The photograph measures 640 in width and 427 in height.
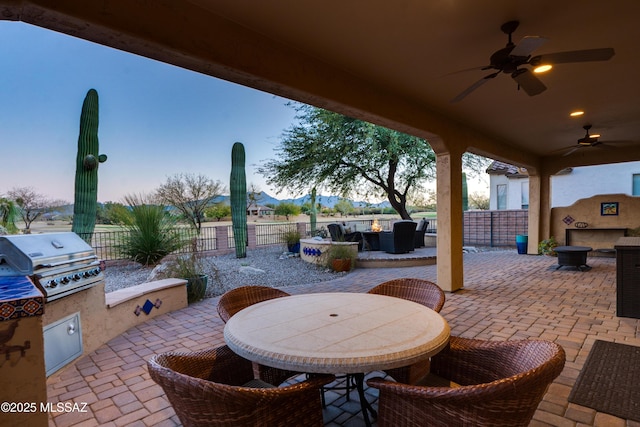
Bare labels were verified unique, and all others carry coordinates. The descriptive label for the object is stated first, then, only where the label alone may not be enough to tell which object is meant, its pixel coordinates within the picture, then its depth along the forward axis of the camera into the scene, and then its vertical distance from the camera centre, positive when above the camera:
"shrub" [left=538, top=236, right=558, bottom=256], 8.45 -1.00
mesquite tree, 8.78 +1.57
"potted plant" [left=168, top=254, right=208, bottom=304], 4.48 -0.90
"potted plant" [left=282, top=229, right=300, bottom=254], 9.63 -0.90
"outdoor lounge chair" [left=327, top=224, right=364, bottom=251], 9.23 -0.72
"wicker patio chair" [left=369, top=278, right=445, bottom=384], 1.88 -0.62
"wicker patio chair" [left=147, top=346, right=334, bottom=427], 1.00 -0.65
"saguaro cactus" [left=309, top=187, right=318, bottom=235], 12.27 -0.06
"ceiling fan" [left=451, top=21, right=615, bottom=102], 2.19 +1.15
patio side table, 6.26 -0.98
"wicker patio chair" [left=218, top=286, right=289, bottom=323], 2.07 -0.62
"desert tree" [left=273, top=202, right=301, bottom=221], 19.39 +0.18
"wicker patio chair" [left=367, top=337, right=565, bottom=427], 1.00 -0.67
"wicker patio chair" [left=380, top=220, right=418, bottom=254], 7.98 -0.71
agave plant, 6.05 -0.48
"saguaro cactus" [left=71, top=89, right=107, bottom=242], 6.59 +0.91
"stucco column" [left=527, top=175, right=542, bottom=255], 8.64 -0.16
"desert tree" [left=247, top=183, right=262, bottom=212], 16.00 +0.93
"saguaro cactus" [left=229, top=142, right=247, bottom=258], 9.71 +0.45
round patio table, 1.21 -0.57
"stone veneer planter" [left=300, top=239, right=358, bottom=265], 7.31 -0.94
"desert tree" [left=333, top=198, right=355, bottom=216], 23.70 +0.26
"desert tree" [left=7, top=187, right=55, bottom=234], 7.68 +0.32
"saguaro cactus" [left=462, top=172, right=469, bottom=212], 15.65 +0.72
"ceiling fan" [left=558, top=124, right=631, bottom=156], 5.69 +1.27
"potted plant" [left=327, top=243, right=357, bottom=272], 6.80 -1.01
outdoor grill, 2.18 -0.36
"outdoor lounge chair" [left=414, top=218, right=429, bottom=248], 9.59 -0.63
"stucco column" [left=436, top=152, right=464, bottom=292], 4.89 -0.17
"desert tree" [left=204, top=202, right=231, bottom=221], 13.75 +0.07
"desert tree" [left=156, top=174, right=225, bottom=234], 12.92 +0.89
